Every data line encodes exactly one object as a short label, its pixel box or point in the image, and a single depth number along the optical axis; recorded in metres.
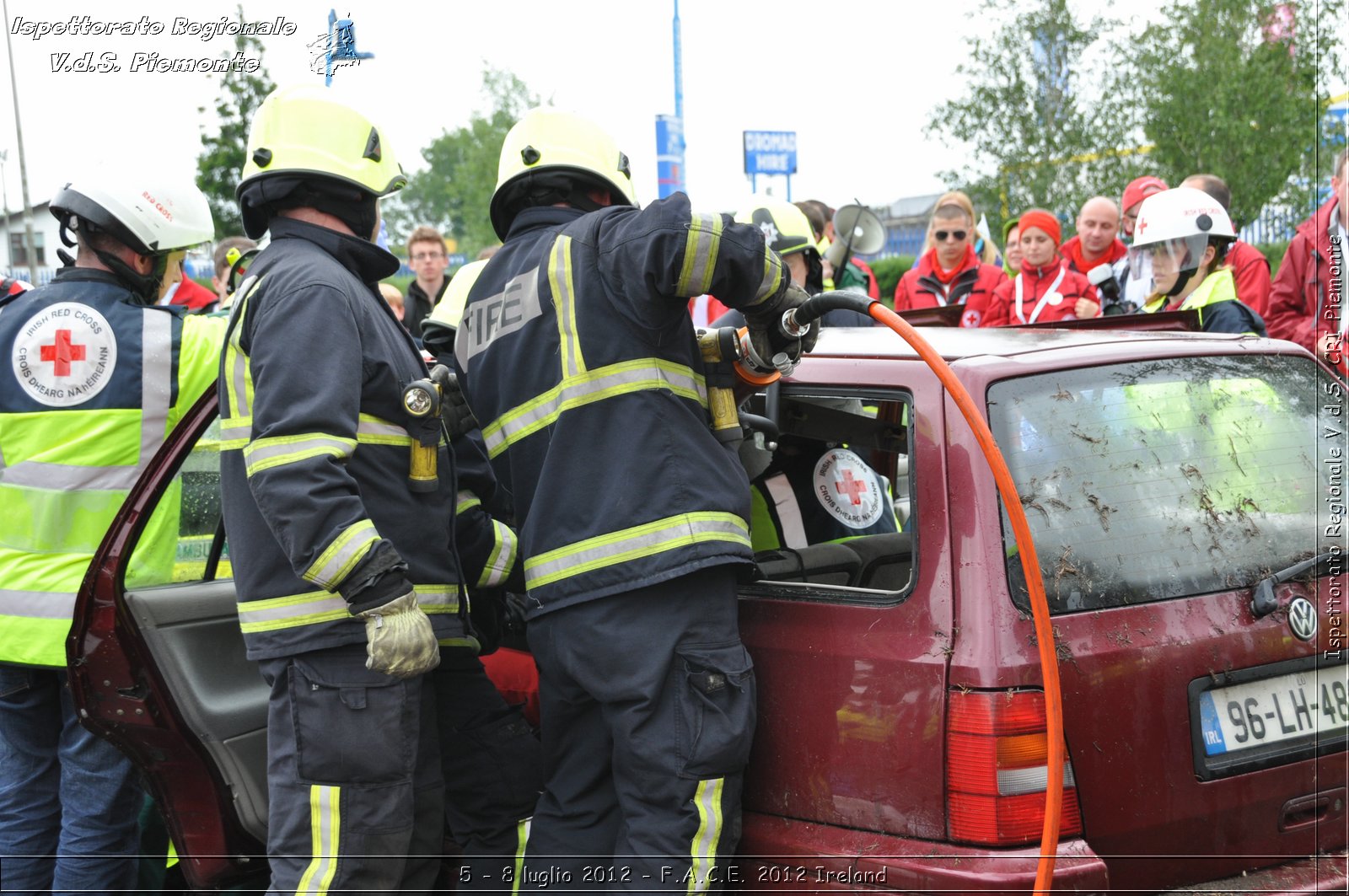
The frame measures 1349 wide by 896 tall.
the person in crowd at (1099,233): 6.78
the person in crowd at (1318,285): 4.88
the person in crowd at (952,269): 7.11
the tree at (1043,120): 12.27
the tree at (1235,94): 10.95
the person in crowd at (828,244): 7.13
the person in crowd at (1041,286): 6.41
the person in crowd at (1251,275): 5.38
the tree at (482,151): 38.56
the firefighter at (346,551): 2.46
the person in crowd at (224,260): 6.76
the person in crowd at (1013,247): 7.11
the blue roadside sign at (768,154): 19.33
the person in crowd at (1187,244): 4.66
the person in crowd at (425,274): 8.11
